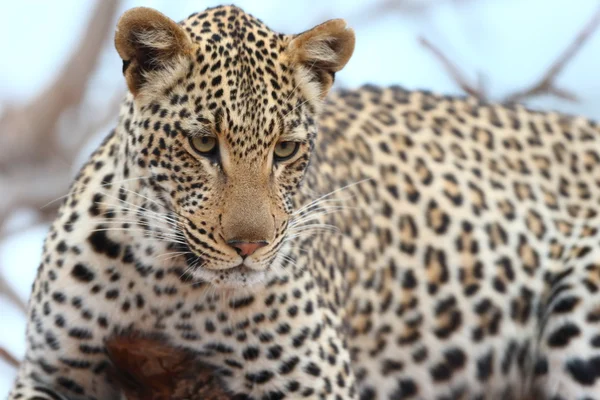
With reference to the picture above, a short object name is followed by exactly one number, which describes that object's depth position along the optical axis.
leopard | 10.37
